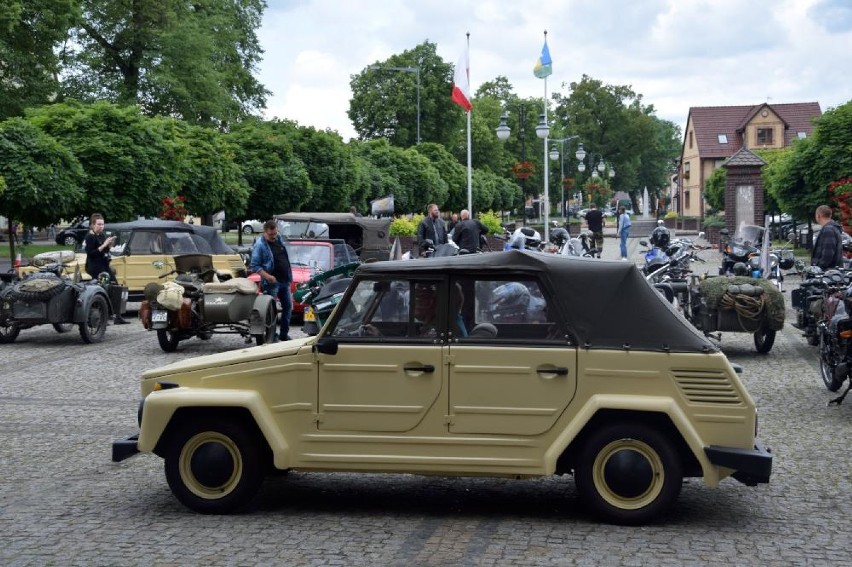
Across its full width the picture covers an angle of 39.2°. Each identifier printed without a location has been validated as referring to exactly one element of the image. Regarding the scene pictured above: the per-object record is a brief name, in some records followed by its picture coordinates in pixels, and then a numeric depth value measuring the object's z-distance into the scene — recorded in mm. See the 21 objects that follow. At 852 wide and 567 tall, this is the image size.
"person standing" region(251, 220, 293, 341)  17016
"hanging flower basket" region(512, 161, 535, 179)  60194
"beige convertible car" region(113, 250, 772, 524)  6906
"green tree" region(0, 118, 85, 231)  31000
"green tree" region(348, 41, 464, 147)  88062
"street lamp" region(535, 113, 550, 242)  43031
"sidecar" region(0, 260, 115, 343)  17609
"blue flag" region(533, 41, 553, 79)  43656
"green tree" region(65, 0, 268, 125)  54406
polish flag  36531
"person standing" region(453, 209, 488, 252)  26000
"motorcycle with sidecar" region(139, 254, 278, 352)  16328
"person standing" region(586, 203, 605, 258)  41188
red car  21953
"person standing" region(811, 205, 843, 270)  16422
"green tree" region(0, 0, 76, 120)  47438
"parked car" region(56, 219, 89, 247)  26273
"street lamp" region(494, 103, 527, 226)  40219
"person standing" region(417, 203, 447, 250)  25938
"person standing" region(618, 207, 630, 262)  40812
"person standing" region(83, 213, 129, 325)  20297
